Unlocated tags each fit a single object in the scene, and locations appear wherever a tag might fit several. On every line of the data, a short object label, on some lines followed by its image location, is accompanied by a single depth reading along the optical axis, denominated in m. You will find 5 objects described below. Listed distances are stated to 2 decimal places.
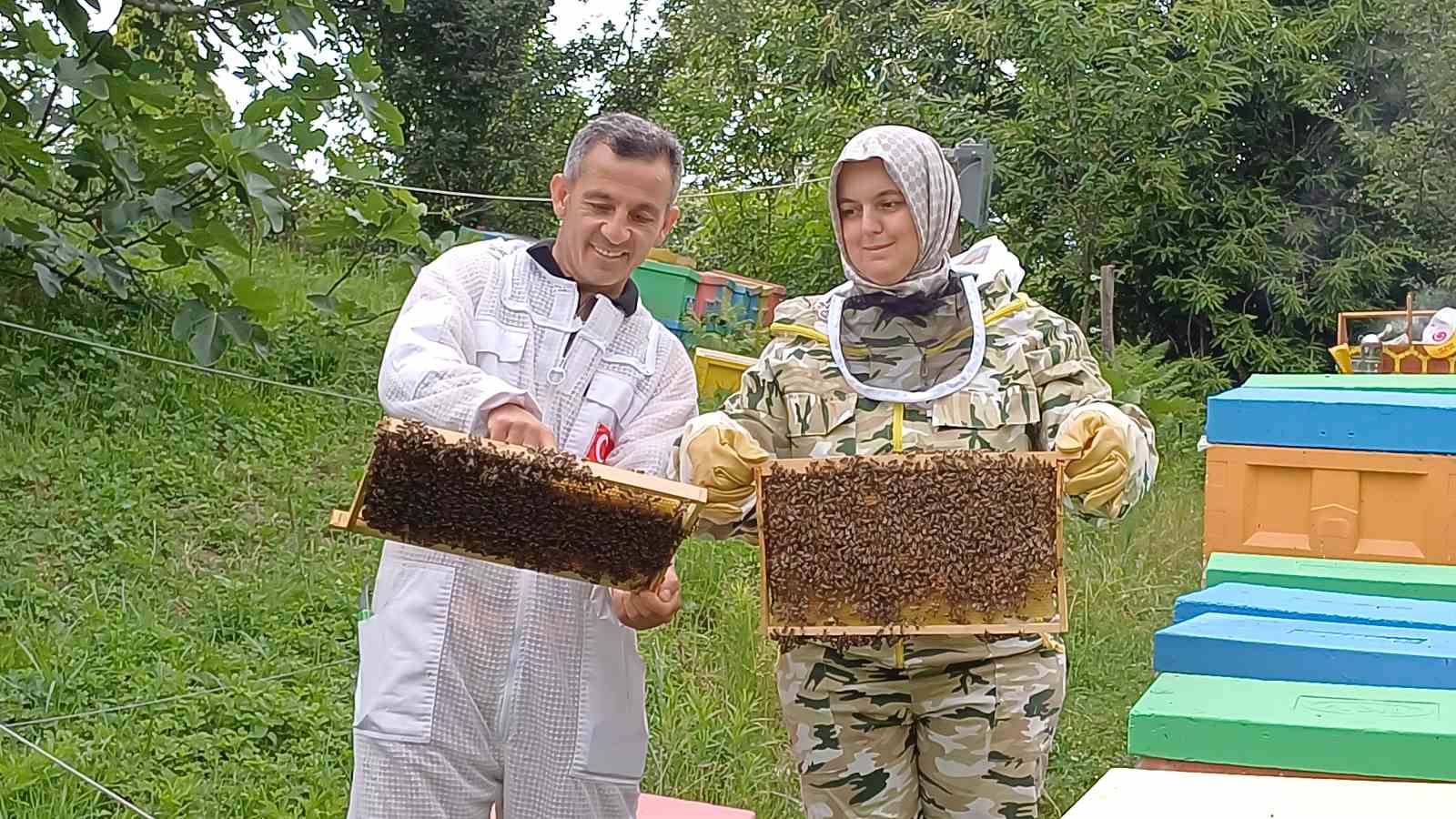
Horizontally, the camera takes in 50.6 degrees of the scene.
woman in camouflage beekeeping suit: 2.38
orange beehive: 3.87
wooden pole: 8.32
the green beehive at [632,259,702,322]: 8.13
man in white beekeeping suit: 2.20
